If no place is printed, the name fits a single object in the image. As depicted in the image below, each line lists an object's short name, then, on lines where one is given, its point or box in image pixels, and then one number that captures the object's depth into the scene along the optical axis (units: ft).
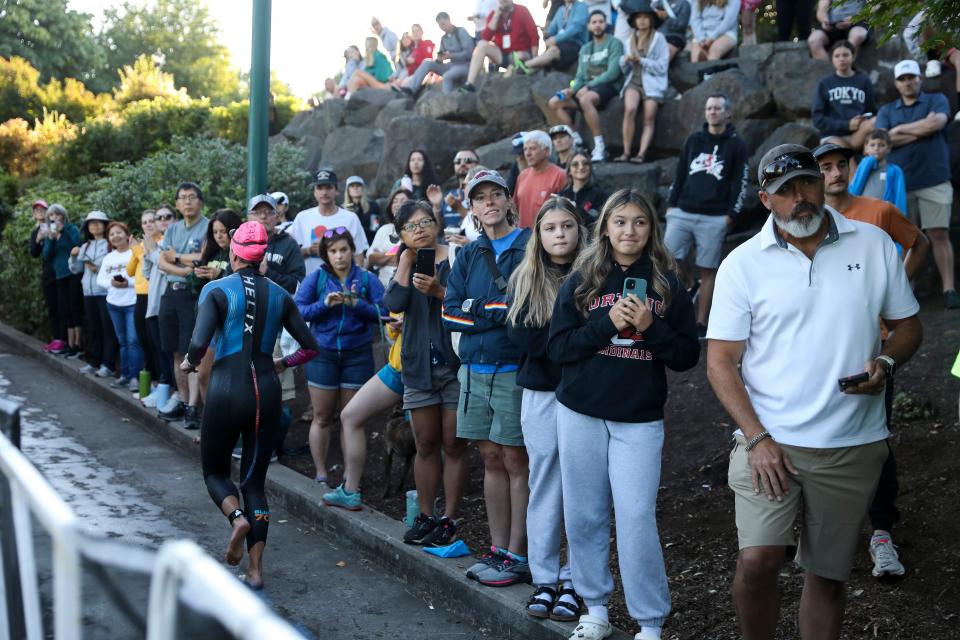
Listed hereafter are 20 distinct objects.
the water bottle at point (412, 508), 22.89
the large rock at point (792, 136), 40.14
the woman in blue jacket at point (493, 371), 19.36
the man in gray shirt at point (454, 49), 58.59
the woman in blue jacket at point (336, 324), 26.43
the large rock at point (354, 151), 61.26
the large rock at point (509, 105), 53.21
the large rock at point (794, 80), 42.75
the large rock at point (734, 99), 43.68
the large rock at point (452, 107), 56.44
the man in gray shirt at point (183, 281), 33.53
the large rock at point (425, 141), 55.11
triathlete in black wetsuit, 20.45
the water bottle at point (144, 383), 39.01
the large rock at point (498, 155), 48.32
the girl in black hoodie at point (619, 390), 15.76
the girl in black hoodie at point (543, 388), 17.78
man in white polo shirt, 13.37
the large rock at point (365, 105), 66.59
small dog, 25.61
